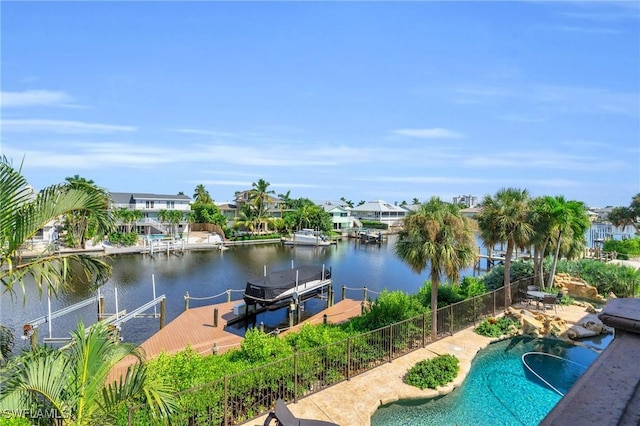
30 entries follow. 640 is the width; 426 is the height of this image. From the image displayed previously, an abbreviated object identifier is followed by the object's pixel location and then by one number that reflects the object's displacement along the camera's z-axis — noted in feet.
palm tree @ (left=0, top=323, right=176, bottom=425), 16.52
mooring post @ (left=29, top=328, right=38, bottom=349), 46.94
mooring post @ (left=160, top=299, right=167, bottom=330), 60.49
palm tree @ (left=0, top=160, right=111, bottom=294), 15.01
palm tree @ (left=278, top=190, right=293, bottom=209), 257.96
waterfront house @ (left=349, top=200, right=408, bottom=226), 279.08
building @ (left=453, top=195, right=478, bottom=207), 560.33
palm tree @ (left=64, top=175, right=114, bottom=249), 17.99
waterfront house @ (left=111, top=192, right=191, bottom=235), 193.06
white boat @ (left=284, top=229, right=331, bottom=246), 186.29
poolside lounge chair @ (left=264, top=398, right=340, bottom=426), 23.50
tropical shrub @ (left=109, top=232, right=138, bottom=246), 155.63
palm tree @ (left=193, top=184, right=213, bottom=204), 232.32
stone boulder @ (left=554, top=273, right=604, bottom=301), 65.31
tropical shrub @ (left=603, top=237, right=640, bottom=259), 113.50
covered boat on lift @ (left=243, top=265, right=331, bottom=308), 63.16
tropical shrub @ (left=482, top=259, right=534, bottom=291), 67.41
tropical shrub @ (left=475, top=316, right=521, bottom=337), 47.61
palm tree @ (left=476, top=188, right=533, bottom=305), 54.34
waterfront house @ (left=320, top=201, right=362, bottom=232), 251.60
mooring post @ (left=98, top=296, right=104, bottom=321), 59.36
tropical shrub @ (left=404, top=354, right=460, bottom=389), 33.99
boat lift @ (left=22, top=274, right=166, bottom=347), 48.84
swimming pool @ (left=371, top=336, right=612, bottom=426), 30.09
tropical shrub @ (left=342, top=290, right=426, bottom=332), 43.09
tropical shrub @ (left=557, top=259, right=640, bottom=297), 63.31
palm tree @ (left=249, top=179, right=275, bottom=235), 202.69
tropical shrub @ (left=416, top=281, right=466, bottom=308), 53.42
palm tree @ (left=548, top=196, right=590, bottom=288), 56.08
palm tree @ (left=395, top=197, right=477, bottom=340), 40.29
